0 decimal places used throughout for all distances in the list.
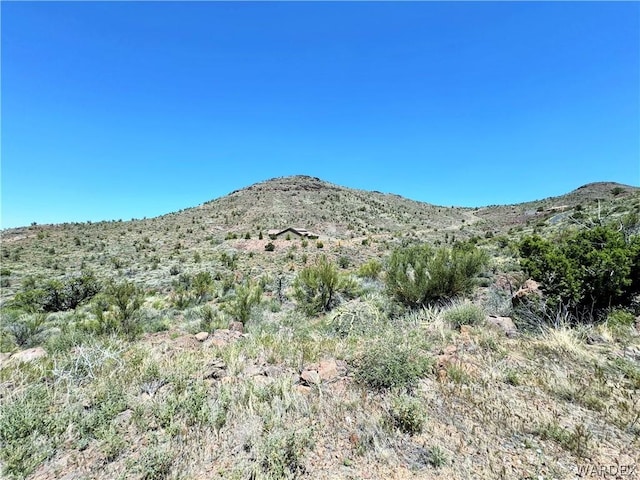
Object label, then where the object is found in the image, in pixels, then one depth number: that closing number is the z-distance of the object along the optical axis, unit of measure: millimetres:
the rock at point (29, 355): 5302
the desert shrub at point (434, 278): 8219
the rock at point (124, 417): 3283
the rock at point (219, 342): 5697
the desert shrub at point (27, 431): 2744
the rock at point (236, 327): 7719
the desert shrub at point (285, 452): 2555
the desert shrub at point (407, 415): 3020
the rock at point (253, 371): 4126
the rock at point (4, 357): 5282
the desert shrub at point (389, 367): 3775
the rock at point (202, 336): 6486
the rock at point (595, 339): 4730
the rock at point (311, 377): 3906
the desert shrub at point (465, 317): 5820
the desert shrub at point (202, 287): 13312
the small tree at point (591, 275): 5979
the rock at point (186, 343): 5735
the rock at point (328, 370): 4043
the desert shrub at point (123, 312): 8102
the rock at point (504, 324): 5379
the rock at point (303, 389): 3688
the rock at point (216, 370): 4148
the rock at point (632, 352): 4137
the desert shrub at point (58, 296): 12617
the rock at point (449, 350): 4598
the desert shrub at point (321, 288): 10125
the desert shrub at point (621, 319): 5130
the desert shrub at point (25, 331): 8078
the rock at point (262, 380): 3822
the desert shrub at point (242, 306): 9078
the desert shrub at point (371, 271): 13195
